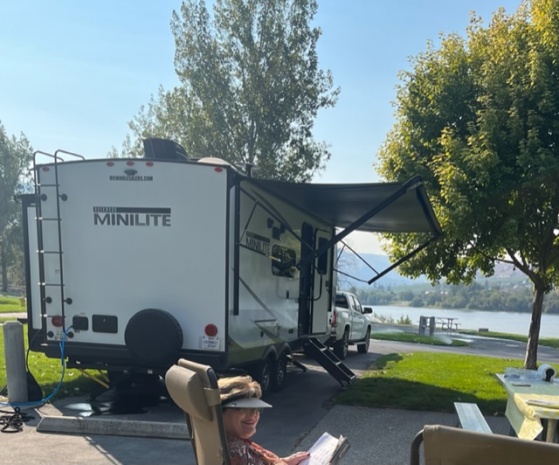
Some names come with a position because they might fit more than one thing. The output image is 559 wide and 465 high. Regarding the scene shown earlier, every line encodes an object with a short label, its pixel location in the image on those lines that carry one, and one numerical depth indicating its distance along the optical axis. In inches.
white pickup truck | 554.9
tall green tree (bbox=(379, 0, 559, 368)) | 365.4
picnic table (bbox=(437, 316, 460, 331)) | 1240.7
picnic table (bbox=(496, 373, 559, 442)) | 146.8
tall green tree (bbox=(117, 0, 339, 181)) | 842.8
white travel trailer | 275.3
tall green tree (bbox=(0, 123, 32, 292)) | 1716.3
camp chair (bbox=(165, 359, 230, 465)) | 114.1
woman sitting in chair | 121.9
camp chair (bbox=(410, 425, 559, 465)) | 79.8
